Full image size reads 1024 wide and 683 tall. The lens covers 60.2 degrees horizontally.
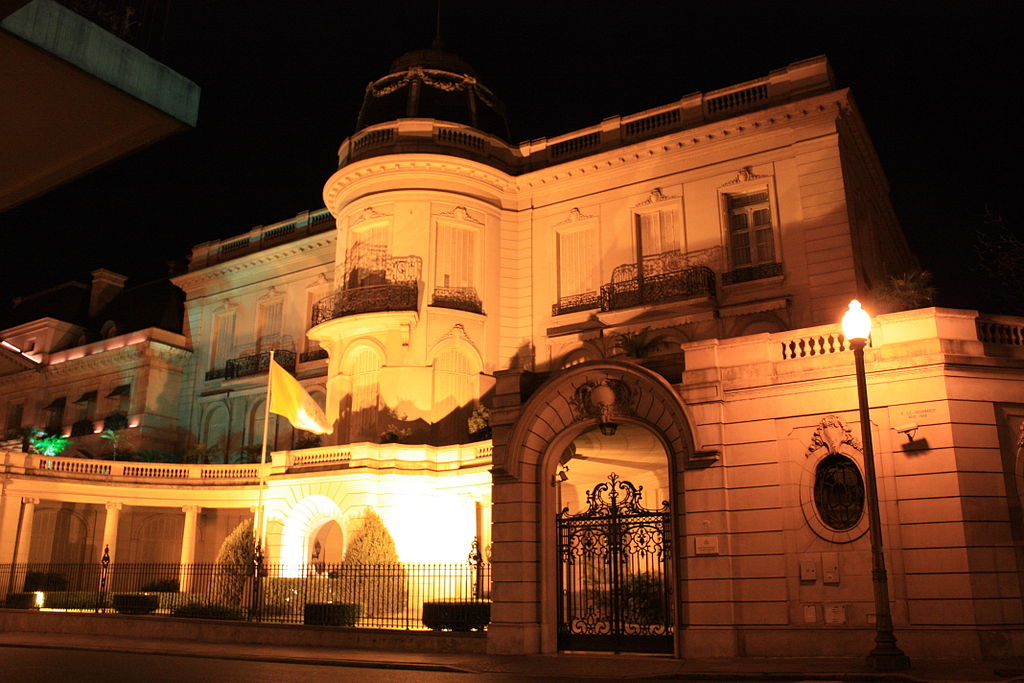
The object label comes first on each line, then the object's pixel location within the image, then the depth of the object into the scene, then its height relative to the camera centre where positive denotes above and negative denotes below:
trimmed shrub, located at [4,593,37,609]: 28.98 -0.64
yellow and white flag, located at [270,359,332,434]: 29.59 +5.89
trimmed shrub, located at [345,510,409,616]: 23.70 +0.23
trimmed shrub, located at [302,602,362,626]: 22.53 -0.81
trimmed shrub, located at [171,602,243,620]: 25.11 -0.85
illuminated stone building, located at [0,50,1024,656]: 15.66 +4.45
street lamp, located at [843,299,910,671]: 13.20 +0.69
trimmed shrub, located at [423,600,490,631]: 20.55 -0.79
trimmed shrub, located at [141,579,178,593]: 35.12 -0.20
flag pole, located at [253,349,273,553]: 28.12 +2.09
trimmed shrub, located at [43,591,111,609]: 29.72 -0.66
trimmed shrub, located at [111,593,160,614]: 27.19 -0.66
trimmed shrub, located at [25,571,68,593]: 32.62 -0.01
